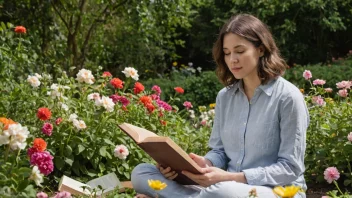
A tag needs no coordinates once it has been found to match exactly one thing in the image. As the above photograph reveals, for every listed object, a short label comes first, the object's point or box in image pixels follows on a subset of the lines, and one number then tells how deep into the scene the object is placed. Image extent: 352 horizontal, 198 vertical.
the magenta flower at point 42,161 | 2.55
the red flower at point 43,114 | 3.41
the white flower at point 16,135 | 2.34
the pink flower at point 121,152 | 3.58
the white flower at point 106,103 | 3.68
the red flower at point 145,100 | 4.06
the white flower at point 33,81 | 4.00
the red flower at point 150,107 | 4.07
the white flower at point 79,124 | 3.61
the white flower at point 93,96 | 3.86
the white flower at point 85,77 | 3.99
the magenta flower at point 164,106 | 4.38
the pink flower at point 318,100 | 4.13
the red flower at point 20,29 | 4.90
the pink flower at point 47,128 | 3.48
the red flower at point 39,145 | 2.64
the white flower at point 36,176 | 2.37
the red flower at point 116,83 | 4.08
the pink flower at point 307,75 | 4.25
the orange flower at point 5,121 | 2.47
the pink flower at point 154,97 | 4.50
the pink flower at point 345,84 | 4.04
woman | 2.80
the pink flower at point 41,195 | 2.50
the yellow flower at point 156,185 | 2.11
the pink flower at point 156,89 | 4.54
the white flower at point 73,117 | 3.63
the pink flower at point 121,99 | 4.08
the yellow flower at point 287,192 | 1.86
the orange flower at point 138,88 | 4.19
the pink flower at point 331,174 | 3.29
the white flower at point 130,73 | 4.15
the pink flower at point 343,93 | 4.08
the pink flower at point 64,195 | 2.59
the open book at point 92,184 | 3.30
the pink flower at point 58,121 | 3.72
